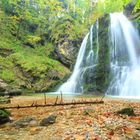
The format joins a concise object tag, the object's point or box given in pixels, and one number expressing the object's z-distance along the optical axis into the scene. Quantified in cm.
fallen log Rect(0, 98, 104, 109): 677
